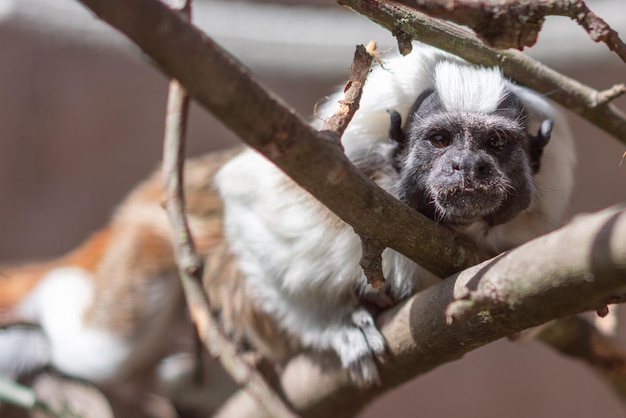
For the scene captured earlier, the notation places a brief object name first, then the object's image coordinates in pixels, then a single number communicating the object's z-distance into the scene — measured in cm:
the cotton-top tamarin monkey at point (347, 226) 170
